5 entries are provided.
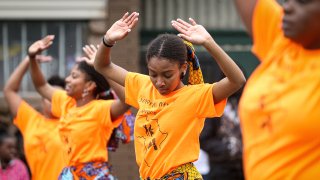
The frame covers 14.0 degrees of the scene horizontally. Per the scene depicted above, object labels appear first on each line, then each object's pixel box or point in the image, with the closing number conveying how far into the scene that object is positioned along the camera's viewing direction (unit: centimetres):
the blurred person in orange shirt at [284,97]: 483
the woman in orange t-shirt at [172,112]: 774
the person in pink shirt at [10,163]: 1240
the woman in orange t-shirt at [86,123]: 1012
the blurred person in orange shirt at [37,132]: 1123
